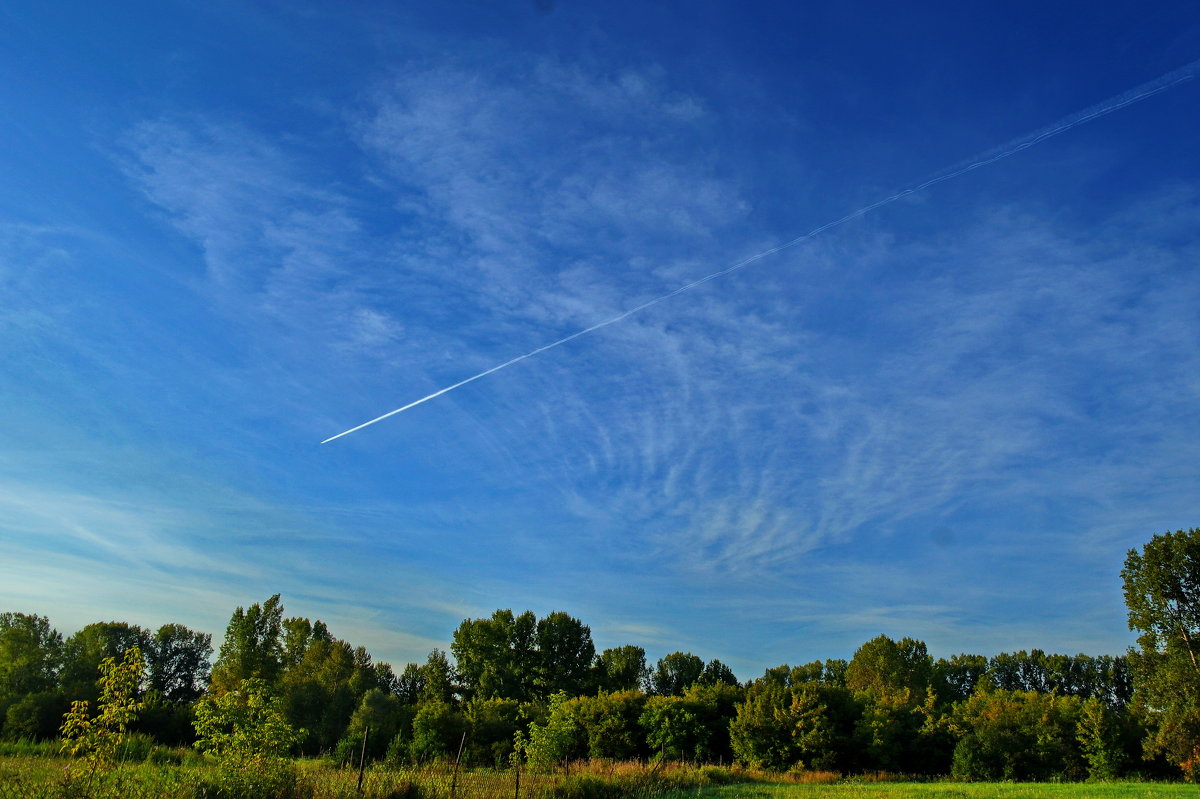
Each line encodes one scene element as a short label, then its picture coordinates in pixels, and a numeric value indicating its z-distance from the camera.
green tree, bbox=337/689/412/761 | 46.59
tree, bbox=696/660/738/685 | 93.19
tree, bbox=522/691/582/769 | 30.14
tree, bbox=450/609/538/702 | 74.06
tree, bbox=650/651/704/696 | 96.69
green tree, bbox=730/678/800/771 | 47.97
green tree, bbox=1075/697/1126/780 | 45.69
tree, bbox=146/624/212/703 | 79.56
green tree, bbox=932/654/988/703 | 103.56
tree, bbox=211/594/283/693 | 71.25
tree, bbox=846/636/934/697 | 91.25
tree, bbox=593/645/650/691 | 79.56
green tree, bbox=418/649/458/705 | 75.94
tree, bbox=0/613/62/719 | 56.81
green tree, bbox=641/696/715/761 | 49.25
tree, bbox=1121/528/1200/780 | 39.78
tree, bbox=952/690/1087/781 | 47.94
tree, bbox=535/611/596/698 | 76.62
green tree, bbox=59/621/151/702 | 64.19
